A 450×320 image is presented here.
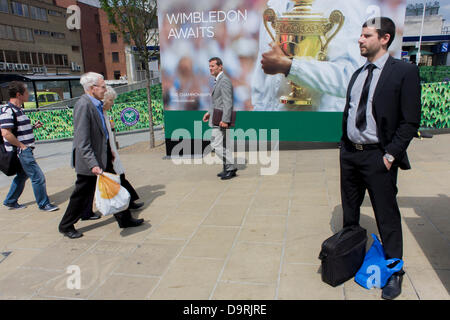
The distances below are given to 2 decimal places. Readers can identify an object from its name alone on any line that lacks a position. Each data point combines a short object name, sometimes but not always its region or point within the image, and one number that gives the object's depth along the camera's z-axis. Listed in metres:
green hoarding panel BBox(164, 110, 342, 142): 7.61
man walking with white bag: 3.79
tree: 9.39
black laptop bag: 2.74
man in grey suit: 5.74
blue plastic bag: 2.69
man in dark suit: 2.53
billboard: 7.10
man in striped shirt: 4.64
